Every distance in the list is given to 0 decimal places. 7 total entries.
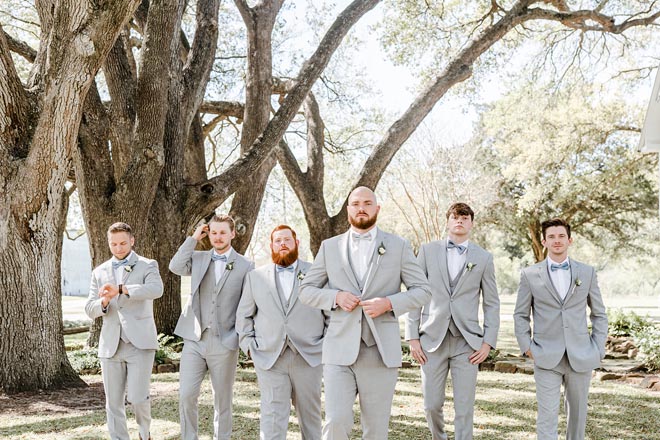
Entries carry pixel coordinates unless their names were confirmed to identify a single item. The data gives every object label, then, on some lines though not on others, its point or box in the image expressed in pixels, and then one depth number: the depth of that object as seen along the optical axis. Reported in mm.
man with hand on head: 5598
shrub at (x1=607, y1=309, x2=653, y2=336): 14984
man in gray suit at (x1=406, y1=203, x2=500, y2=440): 5523
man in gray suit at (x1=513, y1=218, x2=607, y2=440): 5379
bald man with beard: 4520
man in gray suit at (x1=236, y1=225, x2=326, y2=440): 5090
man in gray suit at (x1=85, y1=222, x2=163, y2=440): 5609
